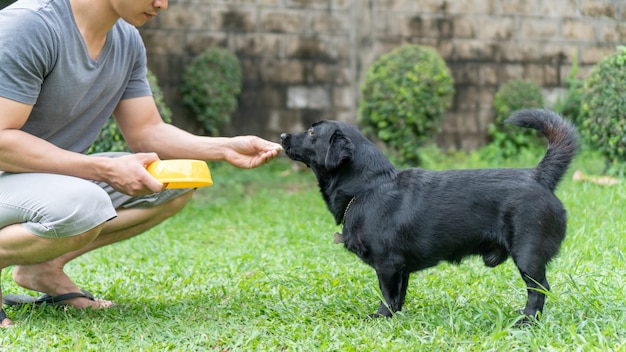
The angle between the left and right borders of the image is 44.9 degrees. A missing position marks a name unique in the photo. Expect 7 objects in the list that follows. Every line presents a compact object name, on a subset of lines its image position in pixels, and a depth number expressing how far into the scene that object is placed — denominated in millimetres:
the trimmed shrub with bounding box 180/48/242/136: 8461
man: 3002
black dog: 3008
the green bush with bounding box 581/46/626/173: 6102
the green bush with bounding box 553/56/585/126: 8852
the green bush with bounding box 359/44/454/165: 7840
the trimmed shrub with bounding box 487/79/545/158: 8828
